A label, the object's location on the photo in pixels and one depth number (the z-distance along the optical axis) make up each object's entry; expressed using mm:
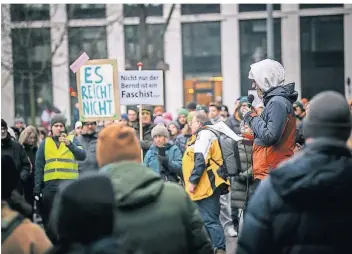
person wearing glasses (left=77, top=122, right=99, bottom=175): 10547
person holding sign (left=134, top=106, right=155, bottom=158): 11914
